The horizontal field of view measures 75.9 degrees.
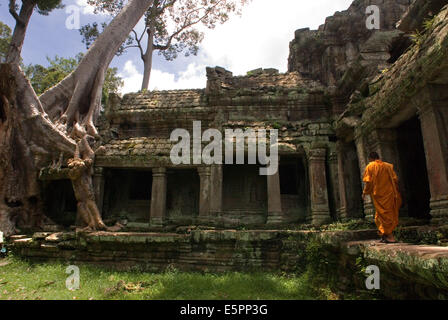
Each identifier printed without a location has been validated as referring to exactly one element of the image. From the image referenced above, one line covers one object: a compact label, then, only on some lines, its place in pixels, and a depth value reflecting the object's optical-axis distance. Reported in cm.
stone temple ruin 528
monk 408
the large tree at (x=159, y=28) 1797
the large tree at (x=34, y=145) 834
